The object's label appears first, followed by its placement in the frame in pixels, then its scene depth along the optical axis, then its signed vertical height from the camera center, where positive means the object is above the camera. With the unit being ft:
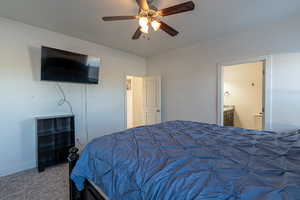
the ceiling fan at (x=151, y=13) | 5.36 +3.31
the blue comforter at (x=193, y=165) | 2.62 -1.53
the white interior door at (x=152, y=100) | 14.51 -0.18
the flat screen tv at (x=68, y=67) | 8.72 +2.05
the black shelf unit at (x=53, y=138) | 8.65 -2.53
